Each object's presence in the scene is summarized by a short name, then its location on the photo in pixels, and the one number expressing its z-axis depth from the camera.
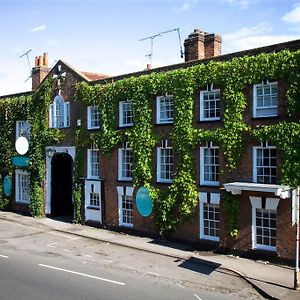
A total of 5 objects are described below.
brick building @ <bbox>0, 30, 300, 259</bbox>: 17.45
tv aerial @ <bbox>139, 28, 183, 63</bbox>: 24.06
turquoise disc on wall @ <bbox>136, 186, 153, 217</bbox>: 21.81
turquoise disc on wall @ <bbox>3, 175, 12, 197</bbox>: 31.20
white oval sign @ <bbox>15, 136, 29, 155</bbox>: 28.41
